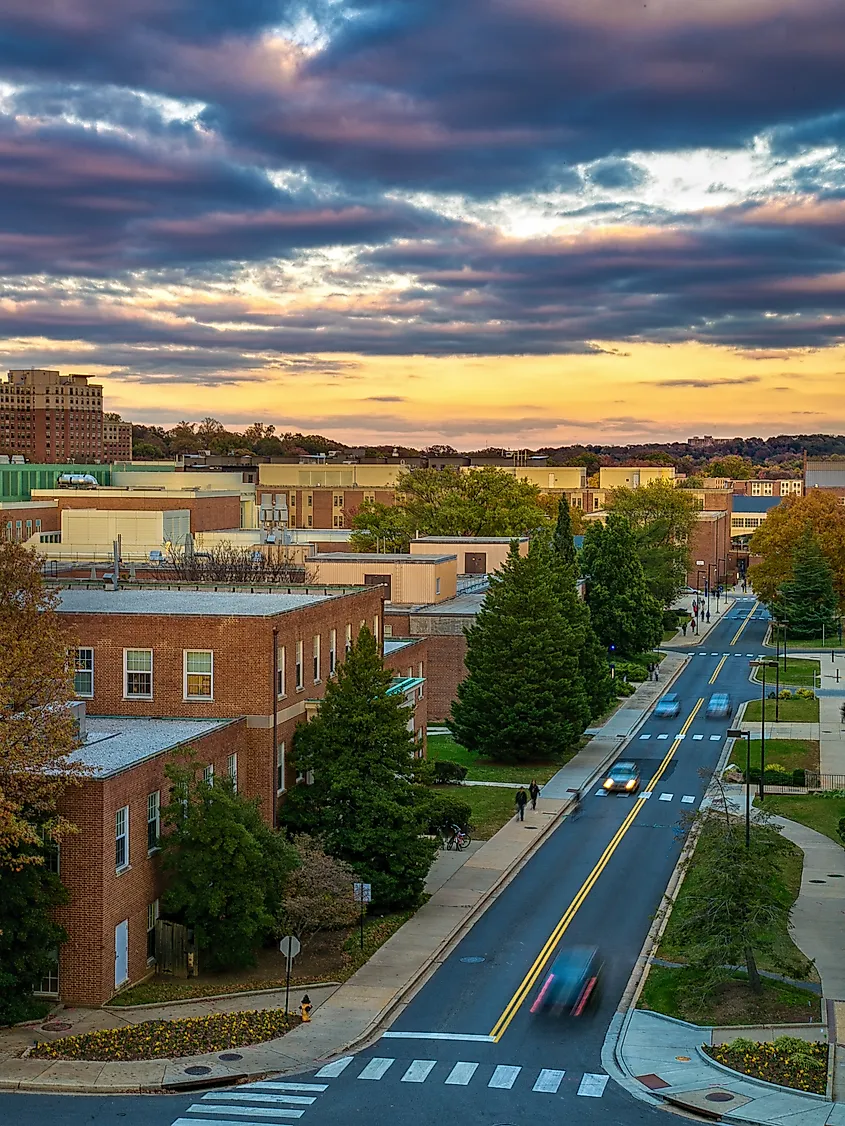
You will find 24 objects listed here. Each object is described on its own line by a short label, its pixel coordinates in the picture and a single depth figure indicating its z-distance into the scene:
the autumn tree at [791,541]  140.00
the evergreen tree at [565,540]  102.19
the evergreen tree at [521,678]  71.69
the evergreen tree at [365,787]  44.62
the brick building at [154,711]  35.72
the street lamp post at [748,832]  38.78
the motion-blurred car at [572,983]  37.19
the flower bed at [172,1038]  32.28
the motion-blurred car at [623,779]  68.19
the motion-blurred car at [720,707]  92.75
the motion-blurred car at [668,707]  91.94
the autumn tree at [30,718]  33.69
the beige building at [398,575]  87.31
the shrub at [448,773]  67.56
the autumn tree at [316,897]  39.50
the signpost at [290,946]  35.28
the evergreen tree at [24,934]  34.09
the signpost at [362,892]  39.78
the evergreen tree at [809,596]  132.62
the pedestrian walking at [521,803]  60.34
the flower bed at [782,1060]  31.12
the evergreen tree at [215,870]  37.88
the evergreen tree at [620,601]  109.56
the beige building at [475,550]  104.81
